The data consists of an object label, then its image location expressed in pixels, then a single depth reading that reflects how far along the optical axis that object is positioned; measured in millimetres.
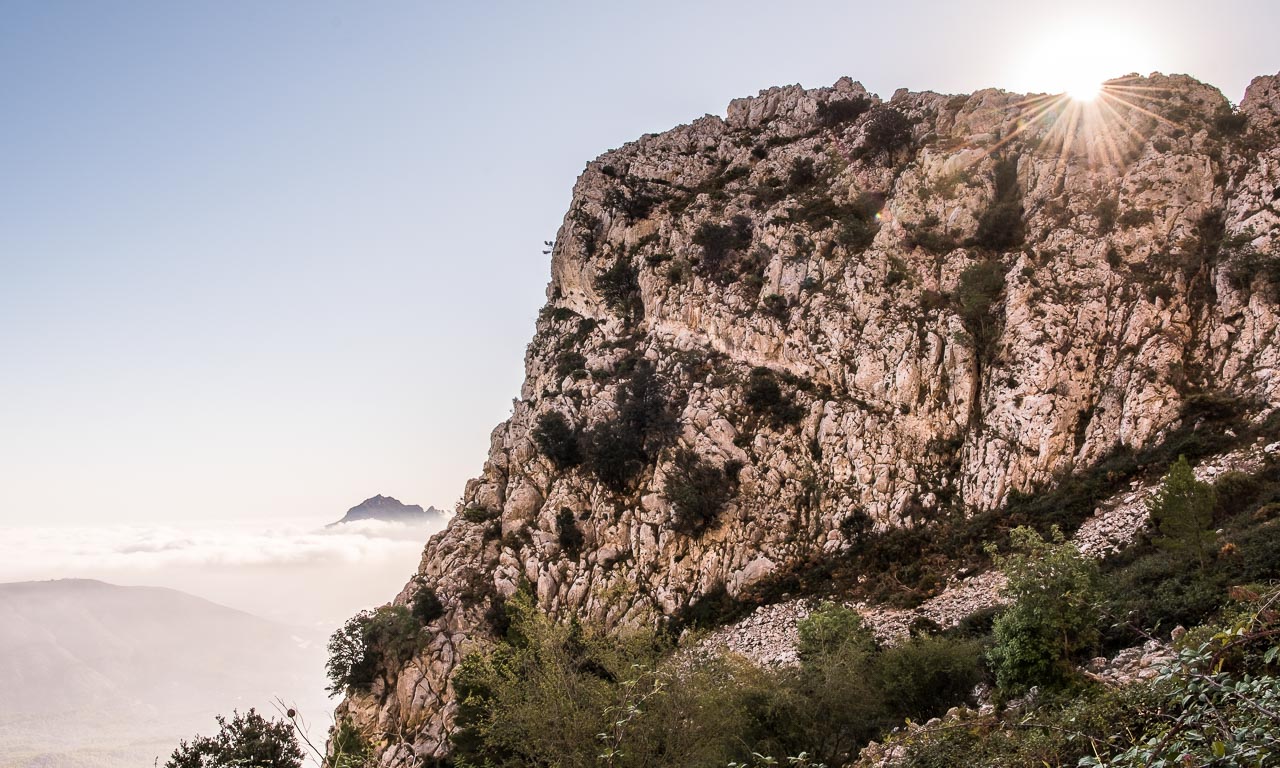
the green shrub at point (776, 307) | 48875
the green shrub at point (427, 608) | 43656
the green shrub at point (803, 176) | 57594
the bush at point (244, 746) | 30014
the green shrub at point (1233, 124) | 40438
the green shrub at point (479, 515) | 50522
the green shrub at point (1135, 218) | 38719
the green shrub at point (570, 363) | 56875
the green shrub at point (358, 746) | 27920
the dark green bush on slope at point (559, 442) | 49531
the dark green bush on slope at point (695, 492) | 42344
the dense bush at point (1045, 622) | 17656
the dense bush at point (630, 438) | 47000
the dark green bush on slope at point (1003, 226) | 43875
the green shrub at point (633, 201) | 63438
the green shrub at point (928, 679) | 22000
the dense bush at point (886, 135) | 53844
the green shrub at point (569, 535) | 45219
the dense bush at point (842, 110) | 63000
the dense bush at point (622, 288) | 59012
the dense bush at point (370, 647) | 42844
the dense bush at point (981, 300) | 40344
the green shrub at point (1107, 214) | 39625
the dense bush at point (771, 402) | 44469
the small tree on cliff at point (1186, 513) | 22906
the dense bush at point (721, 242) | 54531
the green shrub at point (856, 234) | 48188
